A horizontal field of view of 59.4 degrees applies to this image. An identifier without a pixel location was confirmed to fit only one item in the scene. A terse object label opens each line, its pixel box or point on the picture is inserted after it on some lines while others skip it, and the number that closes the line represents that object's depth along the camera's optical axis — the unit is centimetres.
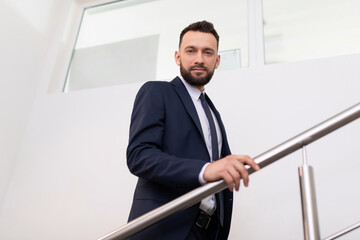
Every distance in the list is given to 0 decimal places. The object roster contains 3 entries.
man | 73
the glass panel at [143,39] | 256
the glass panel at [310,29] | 216
